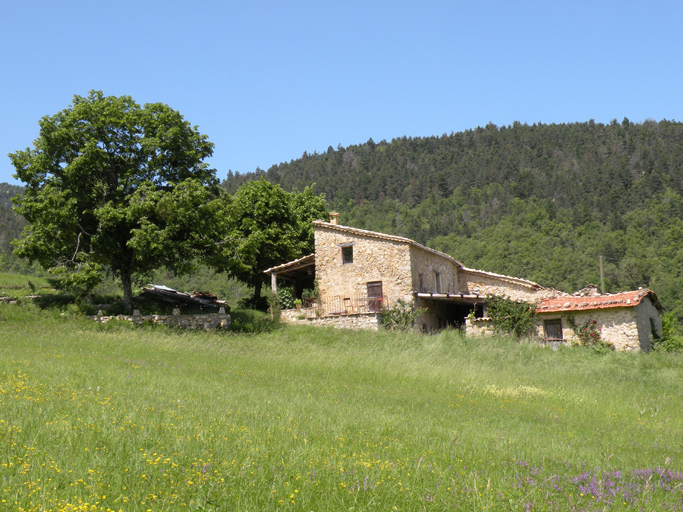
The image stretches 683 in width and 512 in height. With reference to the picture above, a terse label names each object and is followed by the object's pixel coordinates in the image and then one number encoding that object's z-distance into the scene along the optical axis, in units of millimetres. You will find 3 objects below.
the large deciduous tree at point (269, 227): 36375
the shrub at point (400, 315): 28531
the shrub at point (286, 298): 33625
